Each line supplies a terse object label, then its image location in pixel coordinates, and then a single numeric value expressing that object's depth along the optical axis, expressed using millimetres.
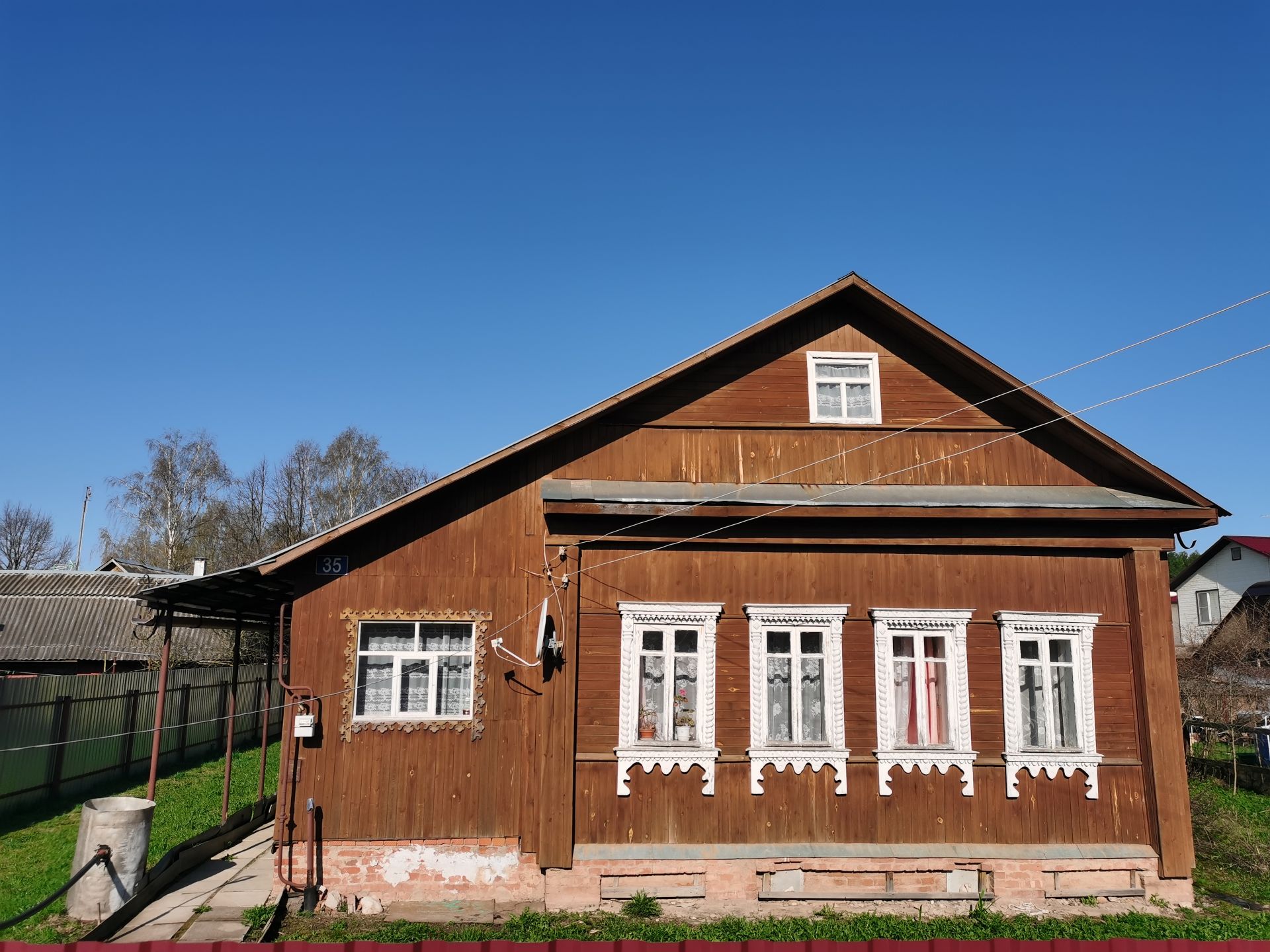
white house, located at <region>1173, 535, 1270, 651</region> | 39562
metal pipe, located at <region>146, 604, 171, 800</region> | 11391
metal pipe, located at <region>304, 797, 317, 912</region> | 10781
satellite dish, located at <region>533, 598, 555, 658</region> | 10930
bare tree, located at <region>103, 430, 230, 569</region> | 44031
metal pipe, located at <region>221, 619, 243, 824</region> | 13922
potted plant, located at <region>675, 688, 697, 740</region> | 11469
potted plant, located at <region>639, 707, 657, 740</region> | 11461
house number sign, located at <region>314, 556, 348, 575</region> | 11617
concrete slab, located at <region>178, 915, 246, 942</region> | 9297
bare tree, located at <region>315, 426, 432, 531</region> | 48944
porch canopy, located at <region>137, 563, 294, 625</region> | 11617
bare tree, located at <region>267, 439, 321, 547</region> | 50094
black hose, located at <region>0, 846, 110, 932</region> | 8348
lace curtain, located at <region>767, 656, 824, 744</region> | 11562
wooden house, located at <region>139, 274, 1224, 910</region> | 11156
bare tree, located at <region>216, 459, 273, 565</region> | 48188
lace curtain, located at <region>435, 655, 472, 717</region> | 11578
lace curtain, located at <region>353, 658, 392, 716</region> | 11508
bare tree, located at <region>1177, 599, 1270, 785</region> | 24000
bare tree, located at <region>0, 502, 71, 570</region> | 71938
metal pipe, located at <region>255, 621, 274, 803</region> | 13831
